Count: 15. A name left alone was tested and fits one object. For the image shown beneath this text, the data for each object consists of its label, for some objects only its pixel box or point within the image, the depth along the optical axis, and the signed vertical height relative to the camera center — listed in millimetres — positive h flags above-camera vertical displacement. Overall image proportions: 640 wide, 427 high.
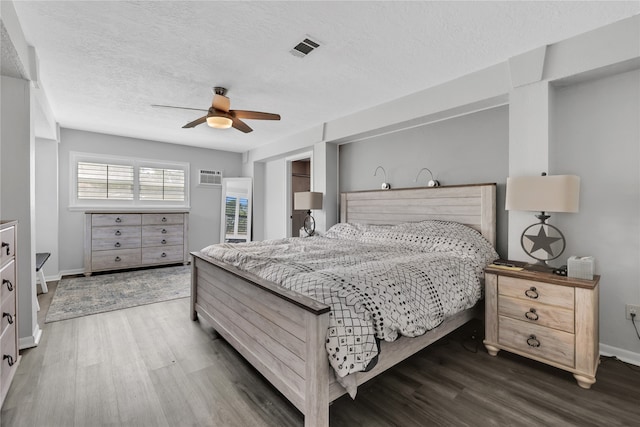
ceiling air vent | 2320 +1314
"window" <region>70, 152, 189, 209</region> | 5000 +492
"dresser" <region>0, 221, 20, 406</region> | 1709 -618
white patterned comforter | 1480 -415
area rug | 3279 -1084
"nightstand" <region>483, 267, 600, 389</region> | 1901 -743
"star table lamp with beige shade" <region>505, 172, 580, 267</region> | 2041 +73
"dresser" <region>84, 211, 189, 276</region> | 4668 -515
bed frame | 1429 -704
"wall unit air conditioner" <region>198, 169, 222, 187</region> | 6156 +670
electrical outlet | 2184 -720
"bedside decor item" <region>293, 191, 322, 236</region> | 4340 +138
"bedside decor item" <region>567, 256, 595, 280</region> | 1990 -373
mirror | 6402 +17
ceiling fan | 3031 +1011
